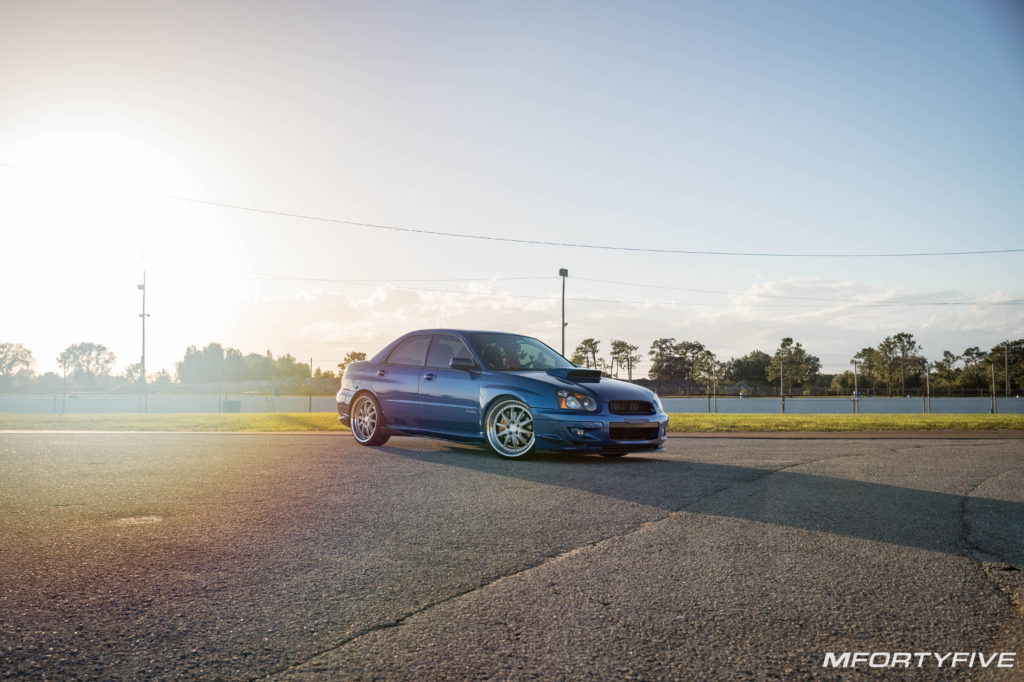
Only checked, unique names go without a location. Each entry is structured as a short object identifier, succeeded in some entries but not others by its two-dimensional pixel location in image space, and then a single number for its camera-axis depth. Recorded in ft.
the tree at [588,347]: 312.79
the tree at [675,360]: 469.98
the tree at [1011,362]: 355.40
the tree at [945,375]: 373.95
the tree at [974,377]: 362.53
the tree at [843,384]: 306.96
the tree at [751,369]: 465.47
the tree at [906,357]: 392.68
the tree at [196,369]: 437.17
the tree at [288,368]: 457.27
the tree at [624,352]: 392.14
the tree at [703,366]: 408.67
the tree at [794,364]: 380.58
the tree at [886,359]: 395.75
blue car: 29.27
